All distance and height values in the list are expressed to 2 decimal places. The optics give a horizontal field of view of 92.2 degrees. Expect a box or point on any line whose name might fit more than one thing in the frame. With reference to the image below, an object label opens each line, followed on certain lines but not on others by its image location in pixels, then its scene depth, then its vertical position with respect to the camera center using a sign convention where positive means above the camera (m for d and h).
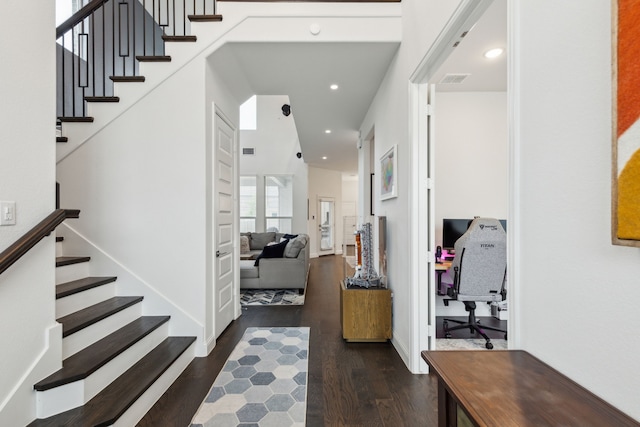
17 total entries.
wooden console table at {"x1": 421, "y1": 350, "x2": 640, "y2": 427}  0.78 -0.52
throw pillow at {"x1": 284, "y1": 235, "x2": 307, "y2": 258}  5.46 -0.62
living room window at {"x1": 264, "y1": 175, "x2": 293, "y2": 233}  9.55 +0.27
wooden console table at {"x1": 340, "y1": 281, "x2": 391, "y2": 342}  3.12 -1.03
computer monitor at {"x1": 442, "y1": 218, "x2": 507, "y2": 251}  3.79 -0.20
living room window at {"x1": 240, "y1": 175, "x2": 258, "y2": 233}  9.50 +0.36
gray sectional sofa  5.37 -0.99
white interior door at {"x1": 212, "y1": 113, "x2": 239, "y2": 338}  3.19 -0.12
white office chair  3.02 -0.51
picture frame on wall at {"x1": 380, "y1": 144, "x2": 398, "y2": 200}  3.00 +0.42
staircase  1.72 -0.98
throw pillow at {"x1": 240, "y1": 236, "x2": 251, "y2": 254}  7.82 -0.83
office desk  3.23 -0.61
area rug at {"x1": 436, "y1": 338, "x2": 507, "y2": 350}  3.07 -1.34
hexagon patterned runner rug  1.99 -1.33
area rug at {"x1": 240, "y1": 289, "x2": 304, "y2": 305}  4.75 -1.38
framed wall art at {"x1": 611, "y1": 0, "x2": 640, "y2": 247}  0.74 +0.22
